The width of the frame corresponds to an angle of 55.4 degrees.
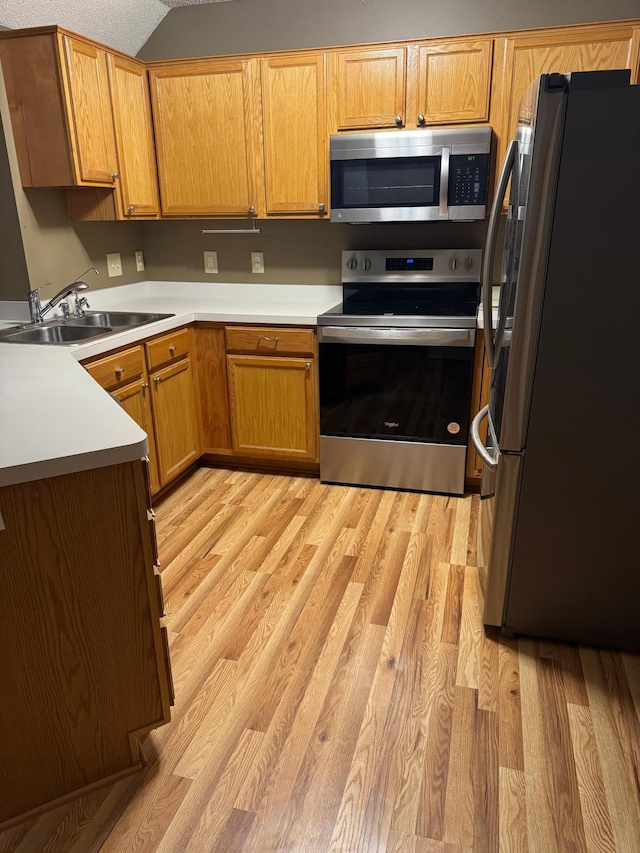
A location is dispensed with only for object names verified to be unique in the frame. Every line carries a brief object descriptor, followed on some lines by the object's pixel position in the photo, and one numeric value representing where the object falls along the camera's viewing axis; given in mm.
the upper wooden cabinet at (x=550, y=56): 2570
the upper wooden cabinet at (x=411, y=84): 2750
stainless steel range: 2854
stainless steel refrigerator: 1545
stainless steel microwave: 2787
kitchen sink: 2675
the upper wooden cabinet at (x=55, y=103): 2564
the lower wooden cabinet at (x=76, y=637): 1284
